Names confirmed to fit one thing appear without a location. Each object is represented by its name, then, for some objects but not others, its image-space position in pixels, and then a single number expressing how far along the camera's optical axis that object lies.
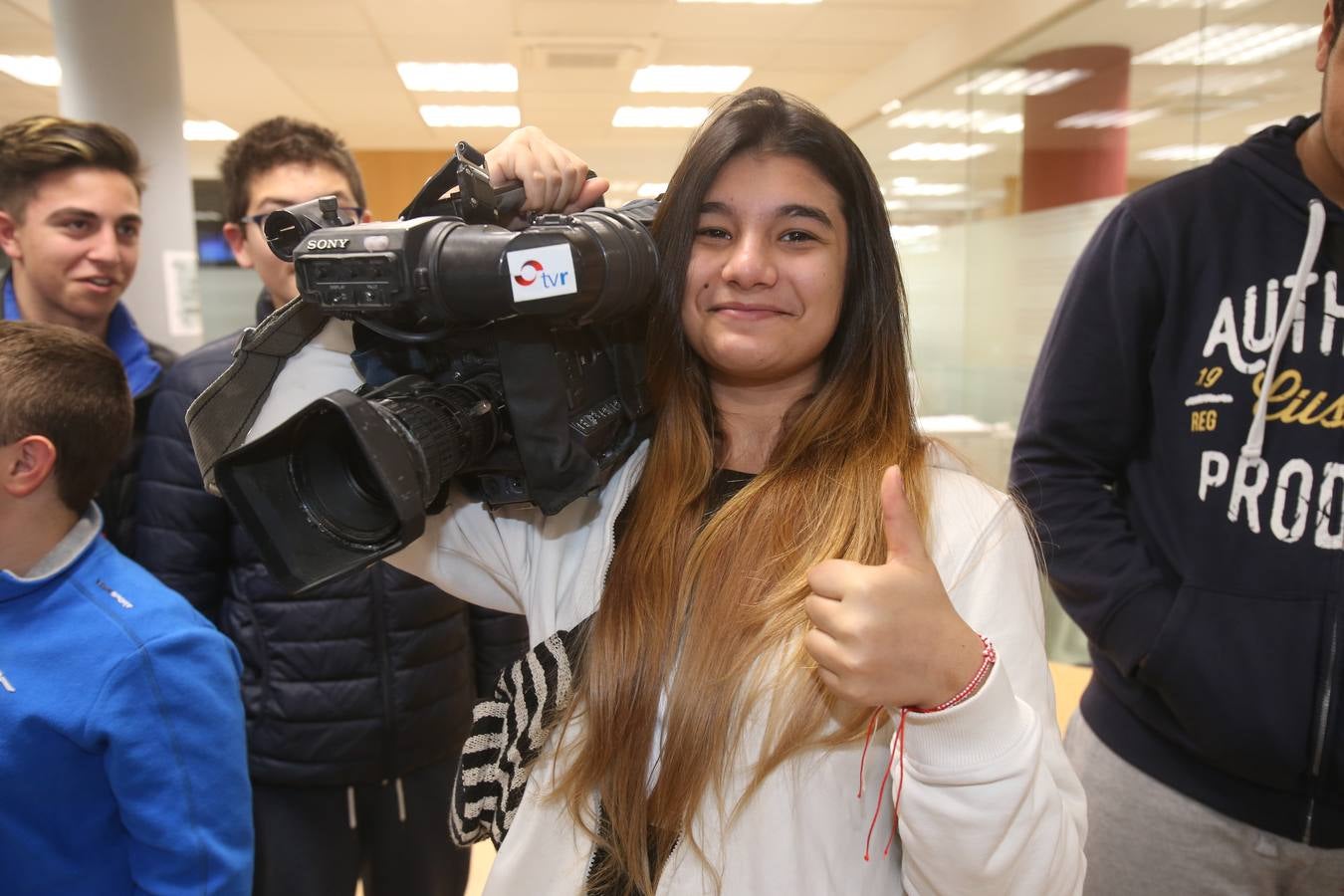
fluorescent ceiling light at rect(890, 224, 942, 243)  4.40
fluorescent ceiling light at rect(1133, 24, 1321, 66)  2.31
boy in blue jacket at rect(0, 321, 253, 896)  1.06
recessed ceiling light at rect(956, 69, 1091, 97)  3.36
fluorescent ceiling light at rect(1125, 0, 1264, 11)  2.52
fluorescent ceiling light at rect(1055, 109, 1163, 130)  2.96
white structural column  3.16
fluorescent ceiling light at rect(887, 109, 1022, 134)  3.73
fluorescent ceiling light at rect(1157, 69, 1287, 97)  2.44
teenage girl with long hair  0.73
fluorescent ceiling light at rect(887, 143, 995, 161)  3.97
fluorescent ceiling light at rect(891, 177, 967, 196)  4.16
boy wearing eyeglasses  1.43
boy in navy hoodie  1.11
